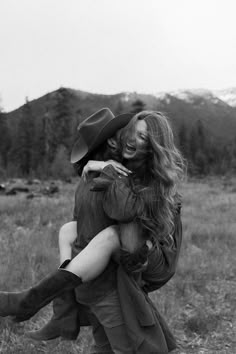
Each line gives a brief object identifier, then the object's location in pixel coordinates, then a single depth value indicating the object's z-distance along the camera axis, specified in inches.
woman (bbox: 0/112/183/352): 65.7
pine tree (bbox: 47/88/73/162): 1504.7
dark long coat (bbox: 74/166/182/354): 65.1
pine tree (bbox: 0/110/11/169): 1504.7
